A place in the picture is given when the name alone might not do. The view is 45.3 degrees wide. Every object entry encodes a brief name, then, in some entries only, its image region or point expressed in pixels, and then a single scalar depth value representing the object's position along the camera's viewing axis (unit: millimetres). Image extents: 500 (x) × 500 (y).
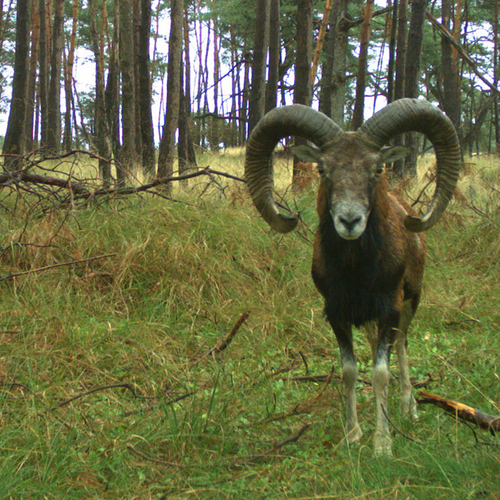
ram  4016
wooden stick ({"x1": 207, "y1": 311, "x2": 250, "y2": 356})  5021
